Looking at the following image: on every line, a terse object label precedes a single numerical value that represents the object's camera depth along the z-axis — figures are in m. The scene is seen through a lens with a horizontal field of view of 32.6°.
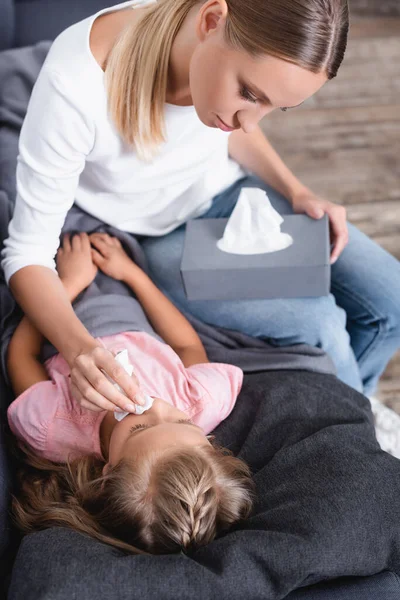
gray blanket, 1.34
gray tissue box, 1.32
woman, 1.04
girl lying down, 0.99
